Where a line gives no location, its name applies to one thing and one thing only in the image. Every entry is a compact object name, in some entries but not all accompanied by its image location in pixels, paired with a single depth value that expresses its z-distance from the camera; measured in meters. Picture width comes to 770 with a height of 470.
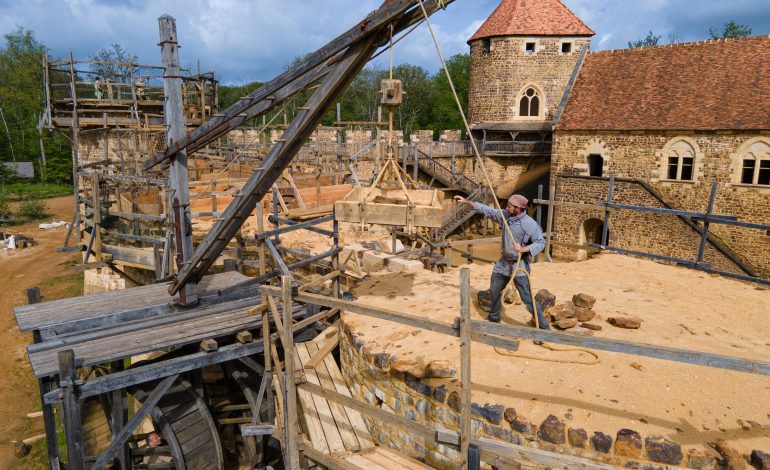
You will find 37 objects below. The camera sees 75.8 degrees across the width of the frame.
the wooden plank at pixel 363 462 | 5.18
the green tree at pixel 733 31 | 43.31
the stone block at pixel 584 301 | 7.32
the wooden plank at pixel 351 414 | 5.75
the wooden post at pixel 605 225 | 10.66
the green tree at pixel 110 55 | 48.77
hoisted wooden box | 6.01
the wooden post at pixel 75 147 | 13.99
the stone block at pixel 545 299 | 7.22
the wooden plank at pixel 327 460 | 5.07
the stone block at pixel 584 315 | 6.92
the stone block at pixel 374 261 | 10.79
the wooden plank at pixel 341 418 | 5.63
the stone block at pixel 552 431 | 4.61
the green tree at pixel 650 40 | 54.09
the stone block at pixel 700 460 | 4.20
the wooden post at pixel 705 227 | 9.15
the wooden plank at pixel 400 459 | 5.16
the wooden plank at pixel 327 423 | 5.52
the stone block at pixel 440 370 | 5.53
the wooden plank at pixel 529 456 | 3.70
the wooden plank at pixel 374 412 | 4.30
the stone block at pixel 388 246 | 13.47
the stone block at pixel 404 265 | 9.95
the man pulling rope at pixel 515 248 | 6.27
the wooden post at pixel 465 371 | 3.97
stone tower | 26.69
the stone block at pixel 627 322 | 6.77
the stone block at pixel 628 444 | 4.37
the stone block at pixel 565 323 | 6.72
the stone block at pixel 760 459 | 4.01
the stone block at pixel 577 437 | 4.52
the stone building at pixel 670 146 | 15.84
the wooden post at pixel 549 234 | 11.18
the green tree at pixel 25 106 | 38.88
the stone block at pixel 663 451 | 4.27
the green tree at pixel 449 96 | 52.29
